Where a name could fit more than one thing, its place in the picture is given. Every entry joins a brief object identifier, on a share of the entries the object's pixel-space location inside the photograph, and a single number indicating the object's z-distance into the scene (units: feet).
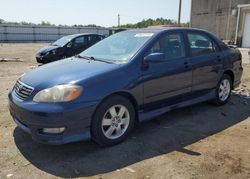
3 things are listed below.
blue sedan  12.05
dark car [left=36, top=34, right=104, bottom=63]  43.42
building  73.46
